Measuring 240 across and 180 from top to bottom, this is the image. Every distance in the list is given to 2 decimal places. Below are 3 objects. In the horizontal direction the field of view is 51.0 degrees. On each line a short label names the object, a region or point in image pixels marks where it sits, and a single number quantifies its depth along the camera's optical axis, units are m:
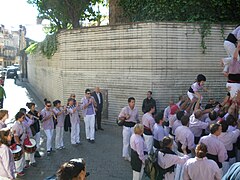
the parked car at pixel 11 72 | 30.99
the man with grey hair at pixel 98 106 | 9.36
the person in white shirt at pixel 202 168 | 4.02
